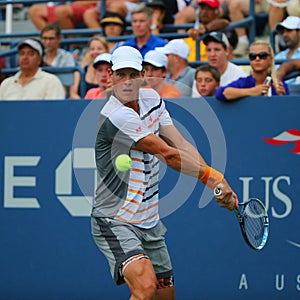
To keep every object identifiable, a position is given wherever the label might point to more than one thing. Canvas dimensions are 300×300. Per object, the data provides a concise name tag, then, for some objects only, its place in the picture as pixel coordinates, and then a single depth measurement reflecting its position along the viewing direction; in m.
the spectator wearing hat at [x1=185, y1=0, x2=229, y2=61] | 18.84
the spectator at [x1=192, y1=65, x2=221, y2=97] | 15.73
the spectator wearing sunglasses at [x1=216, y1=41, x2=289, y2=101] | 14.35
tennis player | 10.95
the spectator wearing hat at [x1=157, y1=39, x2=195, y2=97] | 16.97
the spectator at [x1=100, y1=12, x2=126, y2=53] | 20.17
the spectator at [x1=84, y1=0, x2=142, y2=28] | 21.56
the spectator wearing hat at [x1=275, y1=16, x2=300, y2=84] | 16.83
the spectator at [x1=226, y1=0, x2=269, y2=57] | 19.77
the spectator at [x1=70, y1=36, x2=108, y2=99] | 18.09
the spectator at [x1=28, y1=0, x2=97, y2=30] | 22.72
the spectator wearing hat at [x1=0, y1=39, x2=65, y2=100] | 17.08
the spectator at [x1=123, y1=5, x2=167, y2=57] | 18.17
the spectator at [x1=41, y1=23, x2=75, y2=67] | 19.66
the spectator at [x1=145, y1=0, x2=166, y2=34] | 20.23
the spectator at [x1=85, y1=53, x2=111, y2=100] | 16.62
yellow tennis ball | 10.69
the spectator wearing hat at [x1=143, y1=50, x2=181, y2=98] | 15.80
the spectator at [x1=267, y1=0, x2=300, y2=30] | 18.36
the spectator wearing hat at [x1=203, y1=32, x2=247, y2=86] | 16.41
